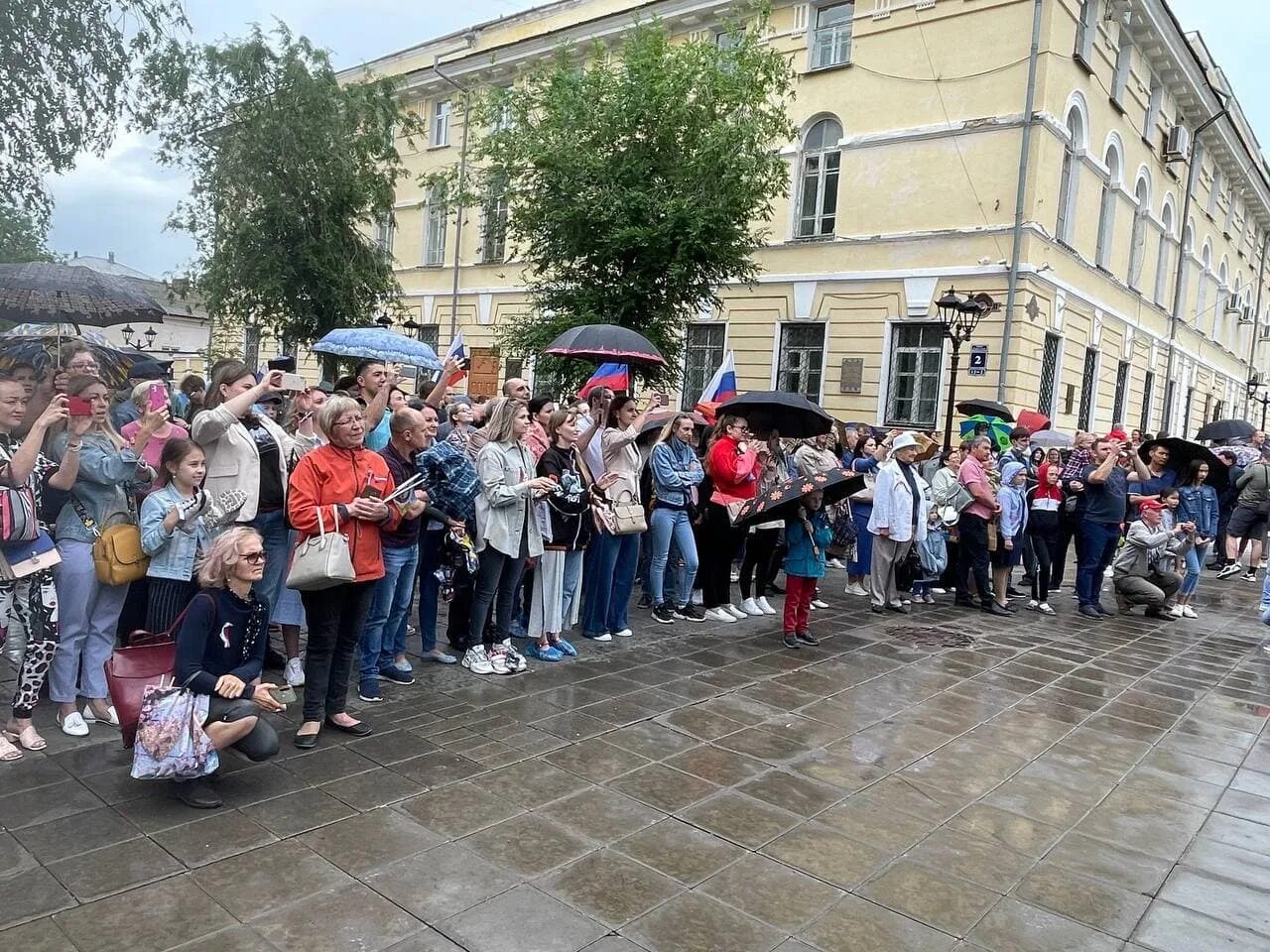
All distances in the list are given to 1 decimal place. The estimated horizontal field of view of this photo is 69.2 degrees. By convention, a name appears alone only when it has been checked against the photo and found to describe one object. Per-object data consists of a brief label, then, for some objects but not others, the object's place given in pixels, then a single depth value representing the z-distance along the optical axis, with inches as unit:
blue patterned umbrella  278.7
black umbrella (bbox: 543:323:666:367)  369.1
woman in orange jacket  189.9
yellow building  710.5
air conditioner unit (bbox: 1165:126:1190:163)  956.8
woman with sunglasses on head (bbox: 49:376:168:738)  186.7
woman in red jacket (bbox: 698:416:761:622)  329.1
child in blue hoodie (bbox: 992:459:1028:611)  387.2
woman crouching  159.0
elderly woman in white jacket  362.6
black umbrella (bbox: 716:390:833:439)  326.6
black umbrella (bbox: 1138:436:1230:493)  434.0
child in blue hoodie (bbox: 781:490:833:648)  304.2
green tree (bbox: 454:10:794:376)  568.1
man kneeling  396.5
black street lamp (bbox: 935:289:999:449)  519.2
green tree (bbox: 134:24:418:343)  658.8
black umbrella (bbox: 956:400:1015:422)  574.6
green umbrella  521.6
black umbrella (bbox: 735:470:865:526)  301.0
